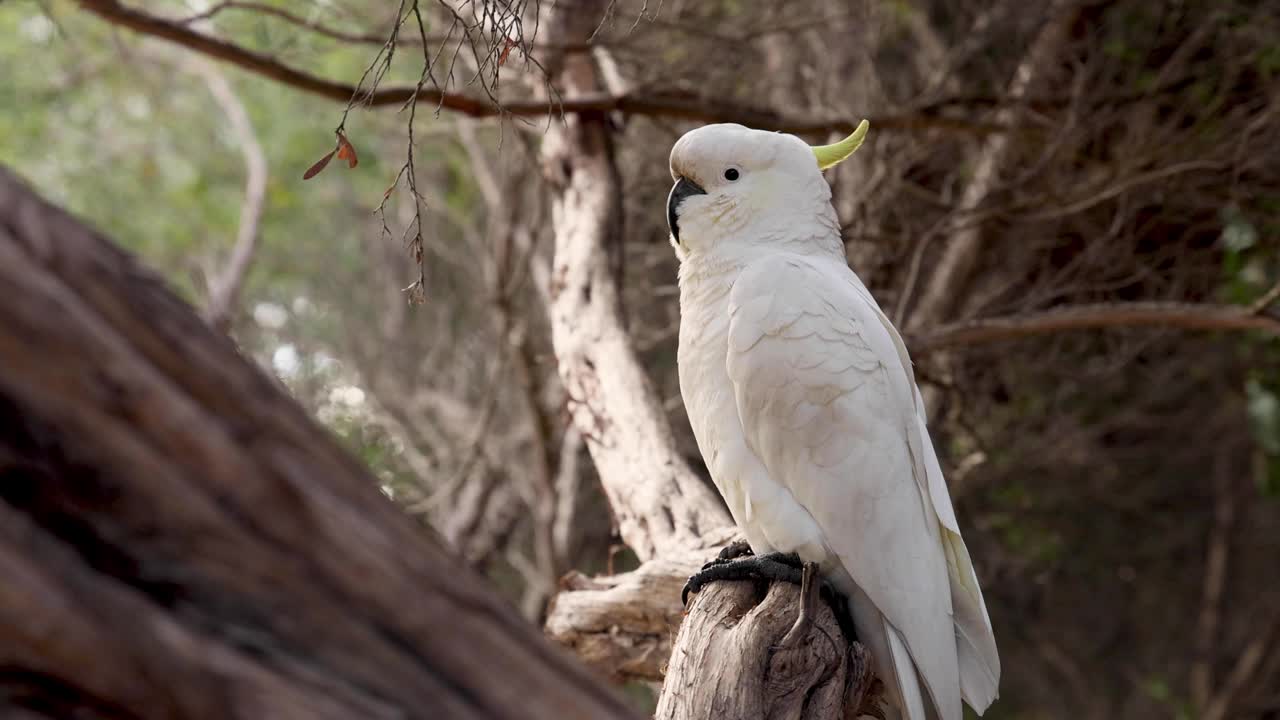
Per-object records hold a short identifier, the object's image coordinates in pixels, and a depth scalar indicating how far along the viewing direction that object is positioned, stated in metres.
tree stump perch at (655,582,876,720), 3.28
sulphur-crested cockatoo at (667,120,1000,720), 3.78
